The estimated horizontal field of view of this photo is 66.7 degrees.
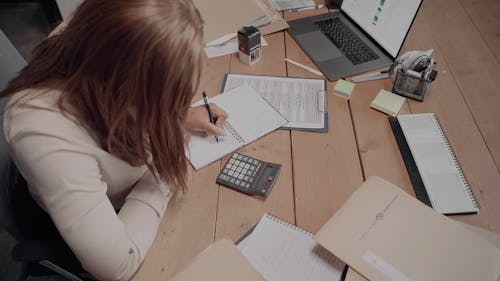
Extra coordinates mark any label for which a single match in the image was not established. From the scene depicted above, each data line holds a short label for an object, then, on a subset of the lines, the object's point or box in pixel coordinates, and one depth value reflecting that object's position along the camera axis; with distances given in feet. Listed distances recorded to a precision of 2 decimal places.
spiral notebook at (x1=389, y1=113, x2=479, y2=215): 2.92
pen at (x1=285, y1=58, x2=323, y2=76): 4.09
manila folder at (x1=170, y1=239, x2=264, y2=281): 2.43
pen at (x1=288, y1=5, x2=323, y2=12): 4.96
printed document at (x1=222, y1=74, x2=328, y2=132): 3.58
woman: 2.13
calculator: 3.01
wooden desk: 2.84
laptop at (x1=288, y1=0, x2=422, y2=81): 3.89
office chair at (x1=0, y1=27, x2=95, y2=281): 2.78
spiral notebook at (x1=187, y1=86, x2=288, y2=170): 3.29
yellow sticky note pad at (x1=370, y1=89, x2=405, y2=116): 3.66
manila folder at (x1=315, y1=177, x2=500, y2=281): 2.44
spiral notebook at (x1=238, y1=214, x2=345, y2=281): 2.58
